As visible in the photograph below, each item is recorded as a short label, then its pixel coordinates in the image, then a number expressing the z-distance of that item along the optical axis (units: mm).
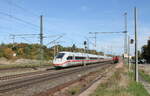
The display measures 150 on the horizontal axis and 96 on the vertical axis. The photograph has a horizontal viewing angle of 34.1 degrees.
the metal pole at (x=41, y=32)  43662
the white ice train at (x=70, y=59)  39469
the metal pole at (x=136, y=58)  19844
